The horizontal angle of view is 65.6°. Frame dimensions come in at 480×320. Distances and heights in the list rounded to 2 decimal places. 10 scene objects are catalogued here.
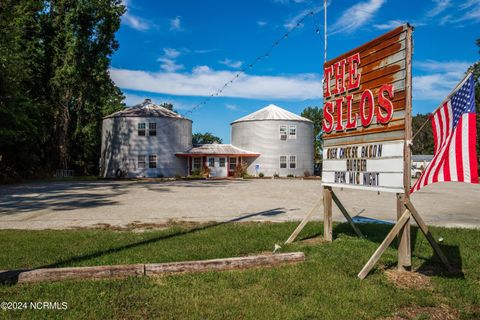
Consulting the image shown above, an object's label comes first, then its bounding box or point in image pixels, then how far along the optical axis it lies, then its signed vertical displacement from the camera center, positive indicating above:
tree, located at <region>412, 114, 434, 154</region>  81.38 +5.62
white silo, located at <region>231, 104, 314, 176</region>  41.03 +2.60
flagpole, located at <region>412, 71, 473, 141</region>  5.48 +1.17
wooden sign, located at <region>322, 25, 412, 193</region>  5.76 +0.91
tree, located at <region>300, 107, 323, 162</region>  67.88 +8.70
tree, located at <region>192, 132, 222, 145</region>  77.21 +6.07
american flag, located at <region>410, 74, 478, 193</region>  5.21 +0.36
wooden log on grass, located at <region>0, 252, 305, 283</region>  4.88 -1.43
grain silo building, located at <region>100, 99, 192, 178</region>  37.44 +2.32
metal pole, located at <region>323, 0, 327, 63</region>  7.83 +3.20
